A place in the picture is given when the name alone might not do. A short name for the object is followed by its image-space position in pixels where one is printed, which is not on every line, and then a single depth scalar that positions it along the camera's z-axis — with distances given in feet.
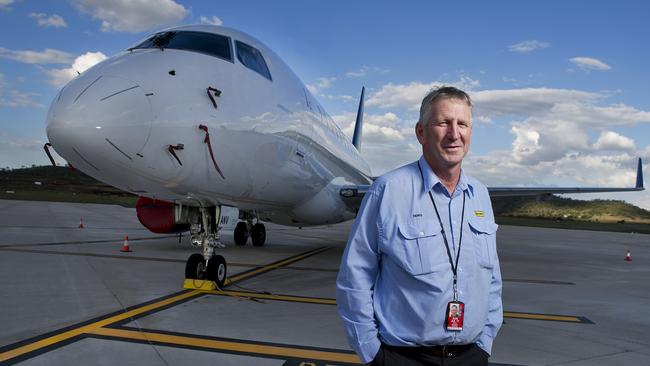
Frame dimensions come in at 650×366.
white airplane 16.63
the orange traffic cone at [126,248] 40.78
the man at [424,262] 6.70
